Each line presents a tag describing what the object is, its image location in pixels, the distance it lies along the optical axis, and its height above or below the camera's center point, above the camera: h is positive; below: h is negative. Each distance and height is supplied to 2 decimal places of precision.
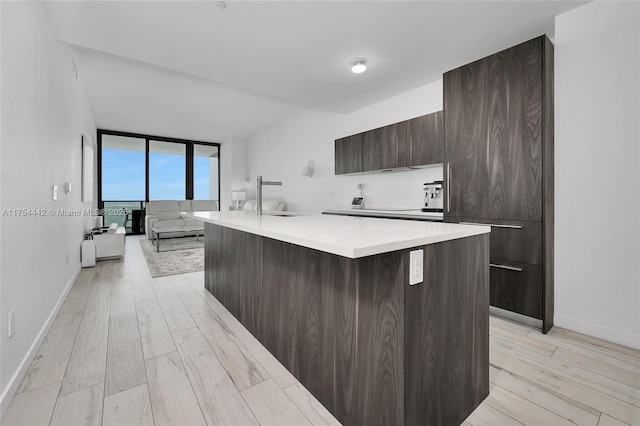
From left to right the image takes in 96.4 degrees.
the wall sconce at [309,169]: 5.50 +0.81
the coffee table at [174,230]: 5.67 -0.40
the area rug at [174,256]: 3.92 -0.76
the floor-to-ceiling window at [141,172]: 7.32 +1.06
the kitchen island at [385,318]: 1.03 -0.45
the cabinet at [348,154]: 4.27 +0.89
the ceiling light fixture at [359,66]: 2.96 +1.54
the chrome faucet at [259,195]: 2.57 +0.15
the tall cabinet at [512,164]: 2.12 +0.38
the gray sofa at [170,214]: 6.37 -0.08
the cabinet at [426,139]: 3.18 +0.84
